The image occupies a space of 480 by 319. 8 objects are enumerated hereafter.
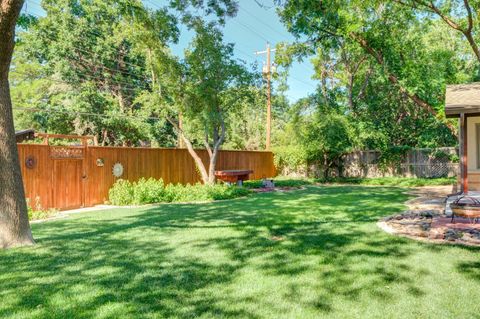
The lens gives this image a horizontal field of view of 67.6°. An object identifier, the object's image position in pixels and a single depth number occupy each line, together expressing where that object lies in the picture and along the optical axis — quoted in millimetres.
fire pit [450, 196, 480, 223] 6730
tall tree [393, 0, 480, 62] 8922
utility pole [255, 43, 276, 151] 18012
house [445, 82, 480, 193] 8922
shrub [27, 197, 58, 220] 8555
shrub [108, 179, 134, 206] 11086
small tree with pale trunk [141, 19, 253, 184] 13500
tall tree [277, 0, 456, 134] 11031
